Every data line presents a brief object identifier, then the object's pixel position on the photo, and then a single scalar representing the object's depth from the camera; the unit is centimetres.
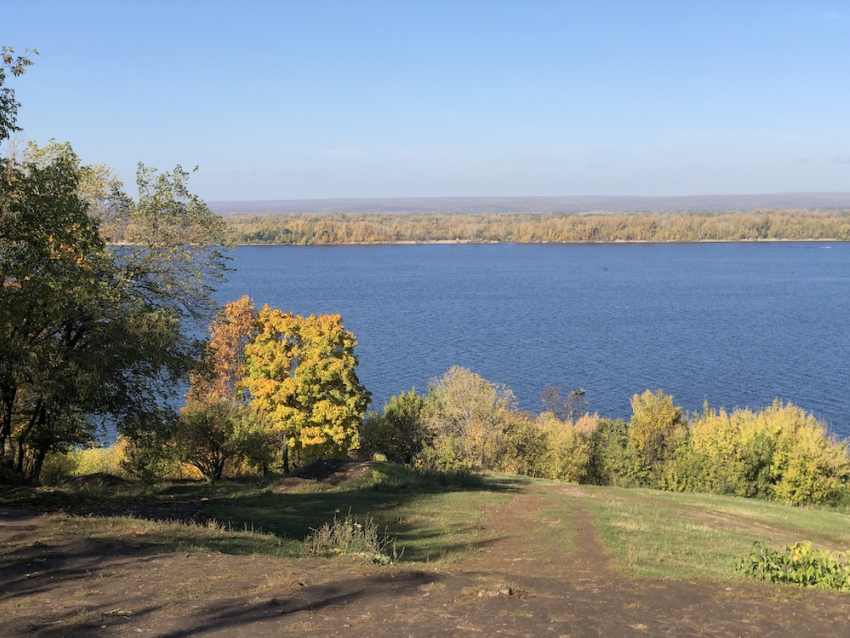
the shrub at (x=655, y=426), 4938
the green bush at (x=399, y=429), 4316
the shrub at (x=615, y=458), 4531
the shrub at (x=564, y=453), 4559
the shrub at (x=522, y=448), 4556
